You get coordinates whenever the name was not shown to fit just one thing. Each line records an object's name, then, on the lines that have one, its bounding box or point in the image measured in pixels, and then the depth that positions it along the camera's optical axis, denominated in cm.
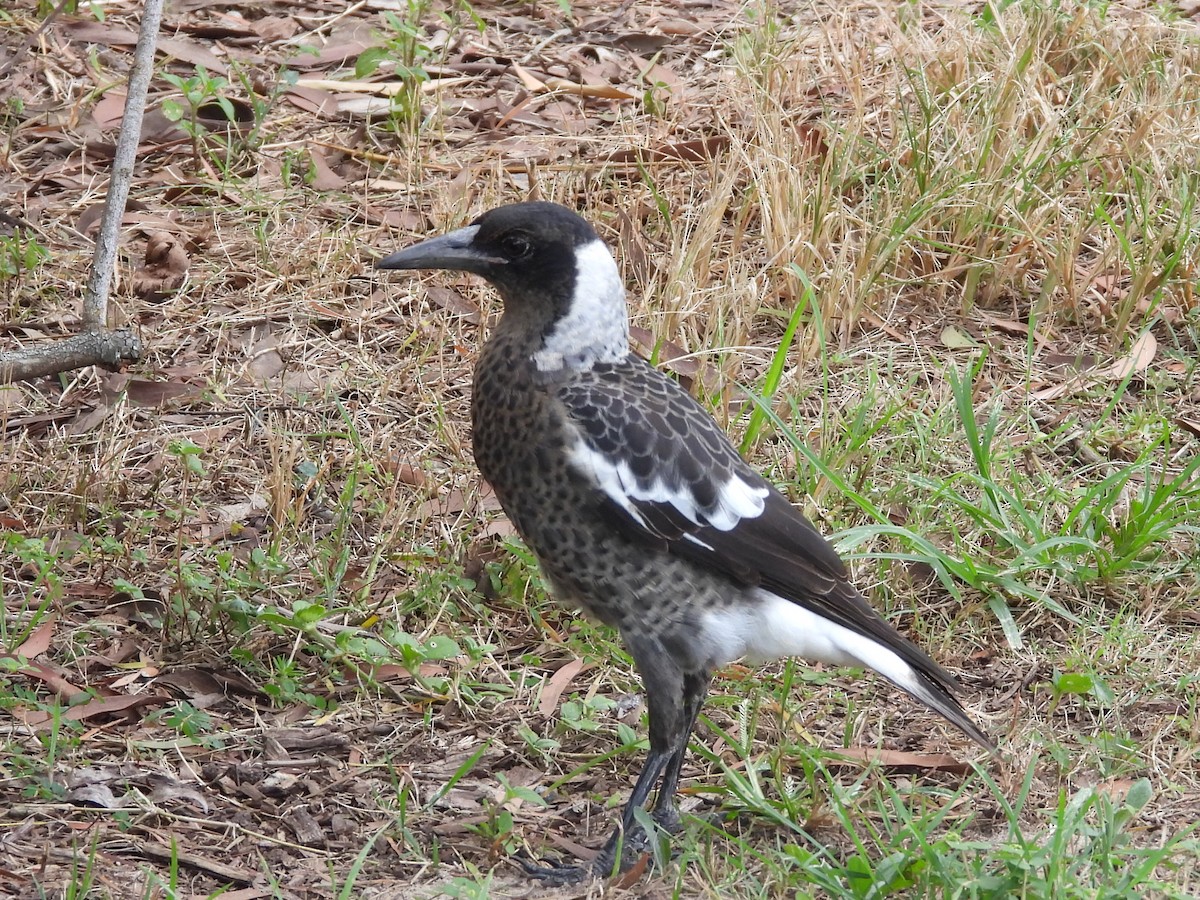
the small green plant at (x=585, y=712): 595
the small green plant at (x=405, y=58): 932
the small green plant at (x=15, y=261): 791
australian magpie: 532
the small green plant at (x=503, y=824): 525
